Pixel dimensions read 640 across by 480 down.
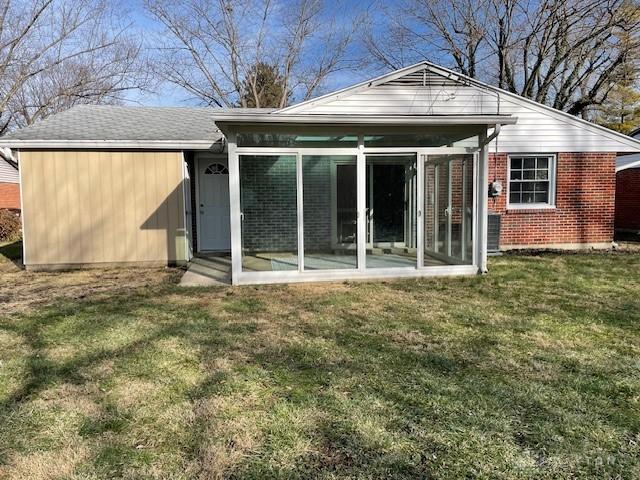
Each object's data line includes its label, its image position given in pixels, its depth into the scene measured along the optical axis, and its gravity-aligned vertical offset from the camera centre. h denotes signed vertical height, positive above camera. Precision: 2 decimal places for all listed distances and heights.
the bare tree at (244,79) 24.44 +7.36
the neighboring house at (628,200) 15.15 +0.28
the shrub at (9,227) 13.90 -0.37
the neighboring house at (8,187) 22.14 +1.38
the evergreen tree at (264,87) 25.06 +6.94
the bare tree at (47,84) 17.50 +5.90
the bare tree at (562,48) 16.75 +6.65
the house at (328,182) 7.22 +0.54
